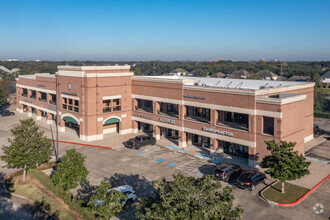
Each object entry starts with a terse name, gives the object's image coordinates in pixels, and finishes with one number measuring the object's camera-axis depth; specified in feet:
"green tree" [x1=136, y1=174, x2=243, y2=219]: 56.18
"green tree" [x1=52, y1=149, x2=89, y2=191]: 90.02
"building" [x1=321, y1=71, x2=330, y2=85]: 457.68
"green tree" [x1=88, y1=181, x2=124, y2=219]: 71.74
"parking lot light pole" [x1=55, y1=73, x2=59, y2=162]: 140.91
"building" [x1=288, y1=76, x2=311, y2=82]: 450.38
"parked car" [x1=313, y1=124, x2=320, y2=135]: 173.58
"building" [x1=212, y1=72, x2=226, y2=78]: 527.23
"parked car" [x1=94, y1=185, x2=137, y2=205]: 91.30
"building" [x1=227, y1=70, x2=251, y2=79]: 485.97
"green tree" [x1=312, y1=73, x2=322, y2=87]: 421.67
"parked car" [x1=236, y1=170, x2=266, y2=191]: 101.76
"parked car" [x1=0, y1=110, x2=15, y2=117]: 238.07
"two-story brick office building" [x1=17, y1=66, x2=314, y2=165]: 125.90
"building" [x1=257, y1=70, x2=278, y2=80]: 464.85
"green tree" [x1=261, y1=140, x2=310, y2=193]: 92.99
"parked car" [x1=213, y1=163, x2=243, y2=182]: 109.50
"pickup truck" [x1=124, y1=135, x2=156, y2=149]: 152.89
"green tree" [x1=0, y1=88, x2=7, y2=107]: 248.11
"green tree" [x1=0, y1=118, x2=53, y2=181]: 106.93
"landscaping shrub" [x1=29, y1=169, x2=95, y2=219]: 80.84
